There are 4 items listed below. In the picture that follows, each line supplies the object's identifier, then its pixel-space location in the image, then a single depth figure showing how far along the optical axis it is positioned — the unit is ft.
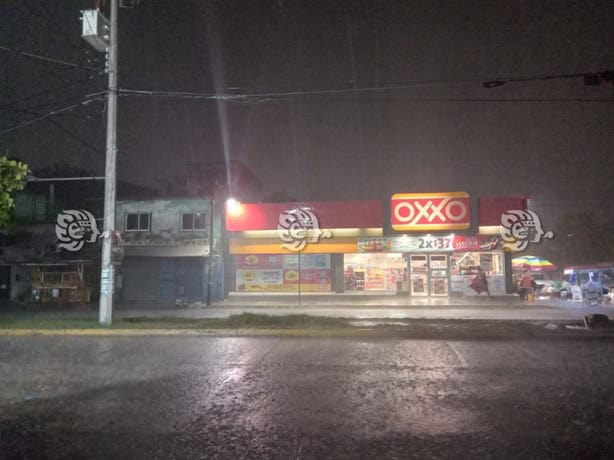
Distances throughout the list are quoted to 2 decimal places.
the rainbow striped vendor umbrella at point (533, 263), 107.65
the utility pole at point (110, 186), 49.60
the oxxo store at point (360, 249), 82.89
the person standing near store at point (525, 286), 81.46
